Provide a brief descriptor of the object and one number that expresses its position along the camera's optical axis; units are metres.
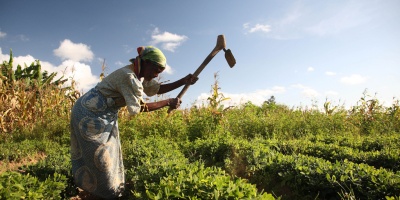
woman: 2.94
